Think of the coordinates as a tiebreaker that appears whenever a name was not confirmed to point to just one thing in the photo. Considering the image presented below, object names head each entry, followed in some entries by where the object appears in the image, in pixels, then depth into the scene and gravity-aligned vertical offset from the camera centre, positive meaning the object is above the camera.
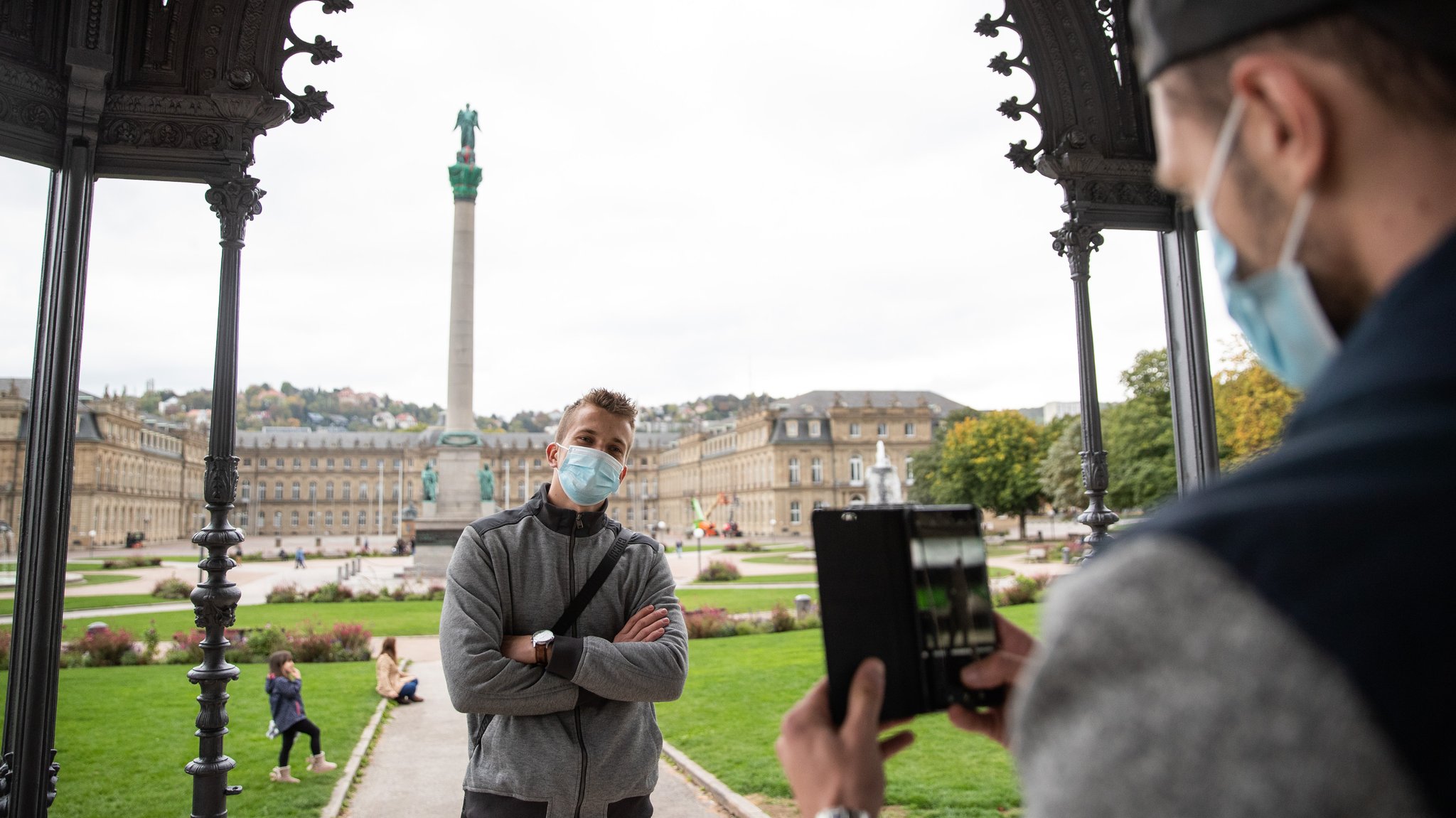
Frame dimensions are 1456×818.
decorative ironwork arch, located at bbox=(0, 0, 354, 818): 4.23 +1.96
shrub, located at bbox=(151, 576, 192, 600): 25.62 -1.62
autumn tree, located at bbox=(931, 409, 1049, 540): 56.38 +3.33
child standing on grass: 8.62 -1.68
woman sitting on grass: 11.75 -1.97
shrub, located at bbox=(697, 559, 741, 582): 30.58 -1.76
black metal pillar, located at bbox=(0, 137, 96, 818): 4.12 +0.12
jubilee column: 30.83 +3.68
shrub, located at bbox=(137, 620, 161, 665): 14.88 -1.88
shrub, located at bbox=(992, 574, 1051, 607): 21.61 -1.82
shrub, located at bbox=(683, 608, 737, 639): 17.78 -2.02
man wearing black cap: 0.58 -0.04
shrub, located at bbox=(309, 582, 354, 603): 25.72 -1.81
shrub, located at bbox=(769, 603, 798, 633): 18.53 -2.02
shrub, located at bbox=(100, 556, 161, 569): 39.16 -1.24
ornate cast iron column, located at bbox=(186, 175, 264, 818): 4.59 -0.02
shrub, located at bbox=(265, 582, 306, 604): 25.36 -1.80
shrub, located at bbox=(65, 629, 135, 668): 14.75 -1.85
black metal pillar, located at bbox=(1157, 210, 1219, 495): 5.98 +0.99
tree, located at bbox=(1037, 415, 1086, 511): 46.84 +2.27
